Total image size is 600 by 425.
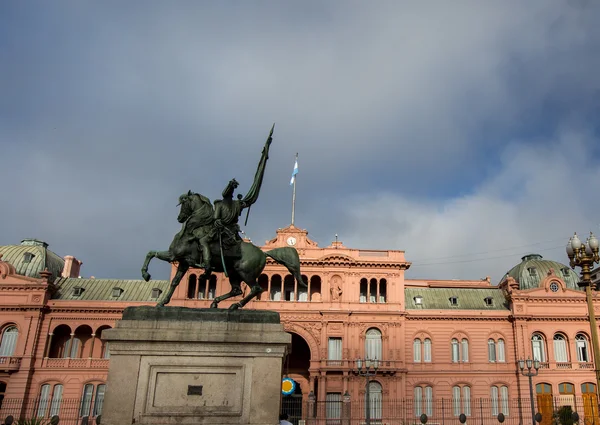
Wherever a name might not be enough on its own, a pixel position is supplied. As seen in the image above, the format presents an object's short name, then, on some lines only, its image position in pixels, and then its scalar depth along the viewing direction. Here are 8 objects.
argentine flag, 50.47
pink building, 44.94
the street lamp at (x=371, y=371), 43.59
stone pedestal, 9.06
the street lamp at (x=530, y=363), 30.89
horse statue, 10.80
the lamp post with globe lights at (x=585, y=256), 15.71
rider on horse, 10.65
